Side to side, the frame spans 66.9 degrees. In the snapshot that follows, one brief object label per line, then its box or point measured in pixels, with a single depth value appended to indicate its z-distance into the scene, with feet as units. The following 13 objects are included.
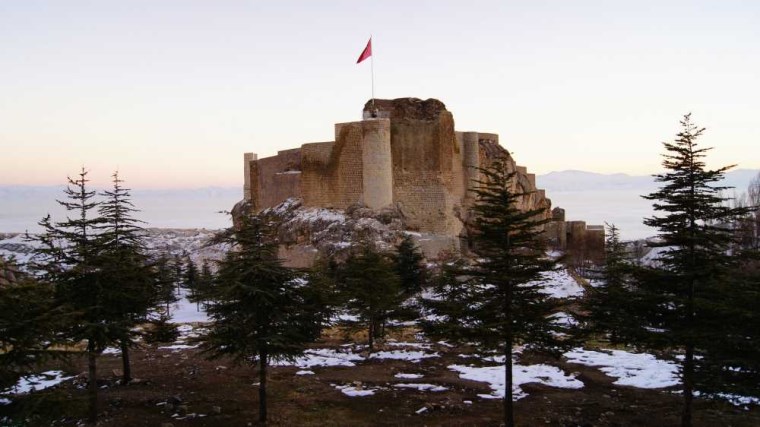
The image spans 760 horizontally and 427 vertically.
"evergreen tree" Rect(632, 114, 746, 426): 42.04
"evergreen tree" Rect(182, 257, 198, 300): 184.61
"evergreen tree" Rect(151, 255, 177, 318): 59.55
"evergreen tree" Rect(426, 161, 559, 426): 44.47
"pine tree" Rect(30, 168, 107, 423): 47.78
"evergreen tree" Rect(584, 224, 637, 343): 43.96
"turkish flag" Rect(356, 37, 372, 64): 155.33
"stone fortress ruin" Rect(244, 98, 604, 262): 159.33
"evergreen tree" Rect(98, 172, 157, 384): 49.90
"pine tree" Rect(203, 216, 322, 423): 46.96
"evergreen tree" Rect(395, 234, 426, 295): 128.47
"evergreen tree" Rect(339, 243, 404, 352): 84.64
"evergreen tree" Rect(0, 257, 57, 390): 26.89
